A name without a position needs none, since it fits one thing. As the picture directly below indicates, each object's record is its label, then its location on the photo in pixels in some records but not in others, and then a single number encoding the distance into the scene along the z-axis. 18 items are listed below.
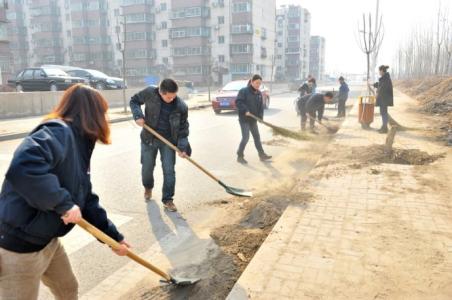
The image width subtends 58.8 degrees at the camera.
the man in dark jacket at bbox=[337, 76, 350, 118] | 15.84
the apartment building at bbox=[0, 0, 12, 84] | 36.57
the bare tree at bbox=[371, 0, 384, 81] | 18.22
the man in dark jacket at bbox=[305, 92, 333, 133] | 11.23
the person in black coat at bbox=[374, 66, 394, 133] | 10.77
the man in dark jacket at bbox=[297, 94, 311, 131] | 11.68
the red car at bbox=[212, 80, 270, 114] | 17.33
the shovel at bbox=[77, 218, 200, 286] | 2.04
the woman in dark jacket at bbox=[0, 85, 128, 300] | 1.73
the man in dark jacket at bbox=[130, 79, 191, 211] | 4.89
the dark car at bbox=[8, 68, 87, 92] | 20.05
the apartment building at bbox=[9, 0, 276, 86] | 64.50
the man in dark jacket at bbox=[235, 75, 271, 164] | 7.94
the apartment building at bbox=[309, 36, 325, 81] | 118.00
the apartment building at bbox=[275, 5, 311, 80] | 94.12
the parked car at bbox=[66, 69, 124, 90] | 23.75
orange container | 11.77
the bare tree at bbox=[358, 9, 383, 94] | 15.51
